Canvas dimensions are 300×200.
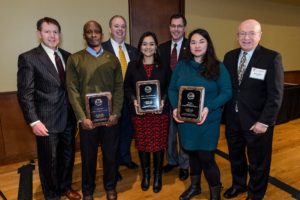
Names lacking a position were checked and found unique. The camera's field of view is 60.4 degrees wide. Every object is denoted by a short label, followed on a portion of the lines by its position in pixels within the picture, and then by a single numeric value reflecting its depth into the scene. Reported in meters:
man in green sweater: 2.10
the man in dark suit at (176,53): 2.75
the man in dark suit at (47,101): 2.07
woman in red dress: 2.34
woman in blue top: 2.04
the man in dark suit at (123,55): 2.70
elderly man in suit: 2.02
